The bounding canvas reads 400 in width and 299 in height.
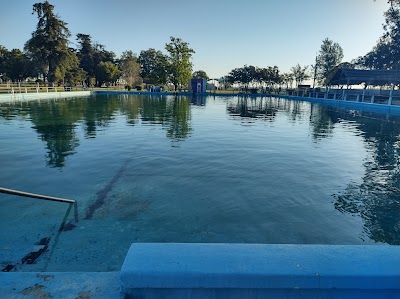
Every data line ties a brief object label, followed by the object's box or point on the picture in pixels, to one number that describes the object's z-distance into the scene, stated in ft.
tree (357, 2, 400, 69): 148.70
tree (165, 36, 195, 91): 218.18
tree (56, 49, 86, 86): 176.65
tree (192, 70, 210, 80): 335.88
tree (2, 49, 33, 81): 209.81
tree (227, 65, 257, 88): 247.29
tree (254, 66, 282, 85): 245.04
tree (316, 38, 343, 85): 246.27
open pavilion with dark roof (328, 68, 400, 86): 118.93
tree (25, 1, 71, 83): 167.73
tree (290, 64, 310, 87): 261.85
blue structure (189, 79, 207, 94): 197.98
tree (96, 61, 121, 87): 242.17
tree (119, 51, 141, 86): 267.18
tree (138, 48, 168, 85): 303.23
